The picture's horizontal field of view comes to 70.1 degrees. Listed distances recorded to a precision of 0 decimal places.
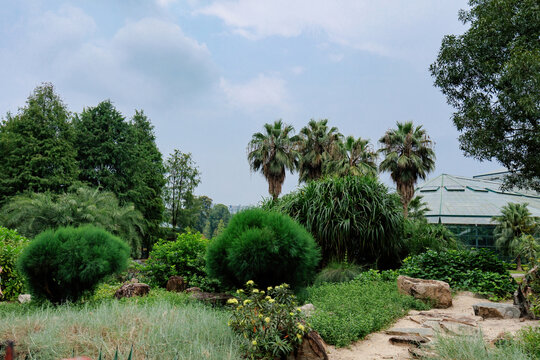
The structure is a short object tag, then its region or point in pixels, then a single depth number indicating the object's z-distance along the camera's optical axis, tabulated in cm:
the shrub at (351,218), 988
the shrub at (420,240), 1082
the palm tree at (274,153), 2433
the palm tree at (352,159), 2048
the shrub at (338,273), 883
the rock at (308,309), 497
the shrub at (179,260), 873
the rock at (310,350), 367
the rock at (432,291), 688
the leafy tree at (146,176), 2569
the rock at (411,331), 476
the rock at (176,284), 817
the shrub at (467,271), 794
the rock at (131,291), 728
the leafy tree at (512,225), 2758
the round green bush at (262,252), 569
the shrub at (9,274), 797
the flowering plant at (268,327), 349
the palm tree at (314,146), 2397
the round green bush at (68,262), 587
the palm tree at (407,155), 2348
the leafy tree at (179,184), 3366
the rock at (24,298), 731
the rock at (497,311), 590
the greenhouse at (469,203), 3256
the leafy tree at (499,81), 871
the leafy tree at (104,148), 2456
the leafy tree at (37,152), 2127
